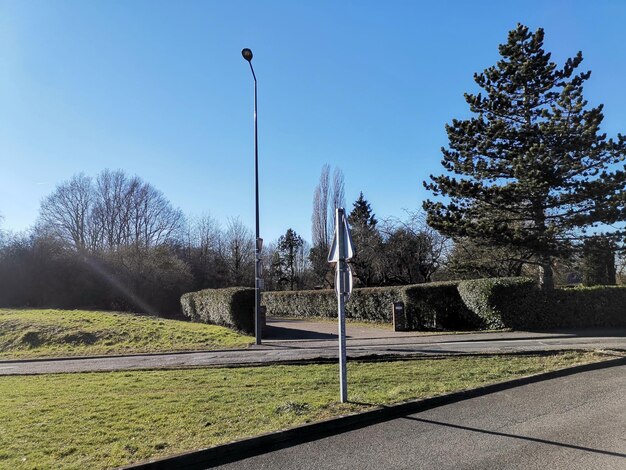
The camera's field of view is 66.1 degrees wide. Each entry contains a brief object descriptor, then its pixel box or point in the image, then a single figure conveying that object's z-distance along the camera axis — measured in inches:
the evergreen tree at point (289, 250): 2819.9
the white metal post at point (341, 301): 281.0
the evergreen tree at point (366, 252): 1489.9
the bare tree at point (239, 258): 2298.2
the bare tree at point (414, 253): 1453.0
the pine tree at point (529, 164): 855.7
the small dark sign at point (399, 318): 922.7
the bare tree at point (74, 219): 2267.5
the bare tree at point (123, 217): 2379.4
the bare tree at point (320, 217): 2144.4
